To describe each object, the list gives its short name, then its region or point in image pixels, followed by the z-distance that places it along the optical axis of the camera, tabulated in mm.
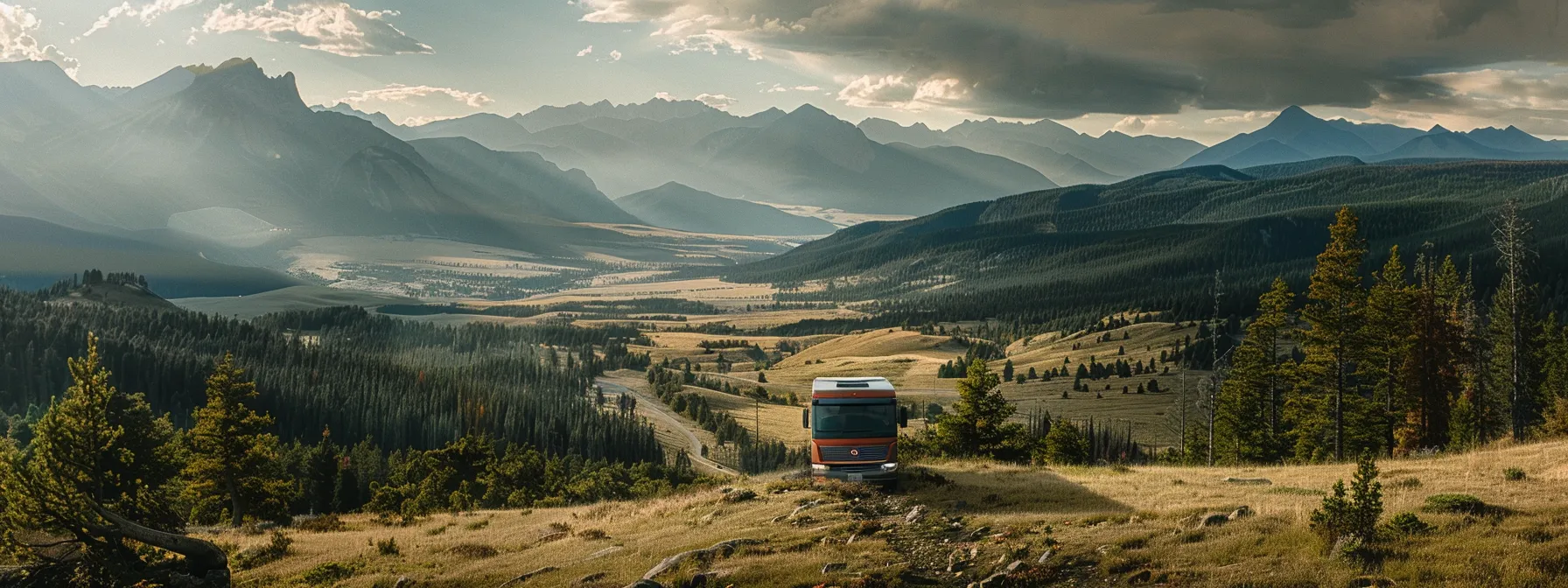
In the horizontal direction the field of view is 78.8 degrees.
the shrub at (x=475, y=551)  31953
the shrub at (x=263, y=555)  33156
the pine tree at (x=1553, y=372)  63219
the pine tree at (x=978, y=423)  67062
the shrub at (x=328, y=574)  29239
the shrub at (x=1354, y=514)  21219
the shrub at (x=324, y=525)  43188
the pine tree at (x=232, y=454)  58750
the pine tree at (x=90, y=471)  24453
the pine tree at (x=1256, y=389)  73062
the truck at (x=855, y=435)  39812
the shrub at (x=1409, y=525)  22031
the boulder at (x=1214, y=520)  25125
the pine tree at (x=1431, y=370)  66375
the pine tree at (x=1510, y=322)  59625
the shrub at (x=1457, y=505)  23984
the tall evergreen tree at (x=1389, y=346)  61656
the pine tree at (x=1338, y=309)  58781
